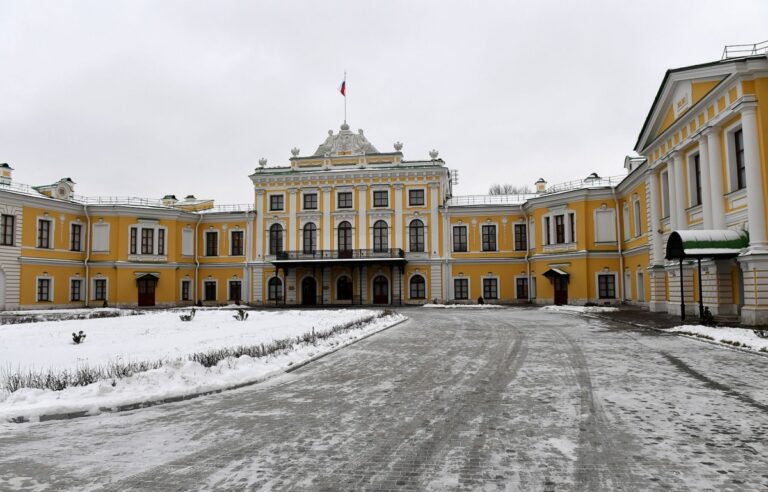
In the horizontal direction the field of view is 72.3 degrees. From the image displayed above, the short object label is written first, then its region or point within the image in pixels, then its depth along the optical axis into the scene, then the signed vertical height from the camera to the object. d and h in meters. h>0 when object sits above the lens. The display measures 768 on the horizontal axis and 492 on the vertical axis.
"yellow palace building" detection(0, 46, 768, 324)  33.59 +2.89
